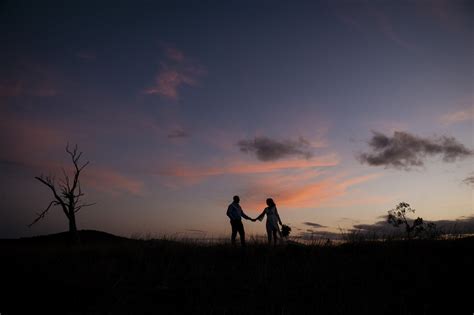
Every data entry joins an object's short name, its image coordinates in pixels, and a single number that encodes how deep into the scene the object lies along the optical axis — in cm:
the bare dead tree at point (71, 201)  3078
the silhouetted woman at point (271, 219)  1886
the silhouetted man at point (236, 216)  1831
